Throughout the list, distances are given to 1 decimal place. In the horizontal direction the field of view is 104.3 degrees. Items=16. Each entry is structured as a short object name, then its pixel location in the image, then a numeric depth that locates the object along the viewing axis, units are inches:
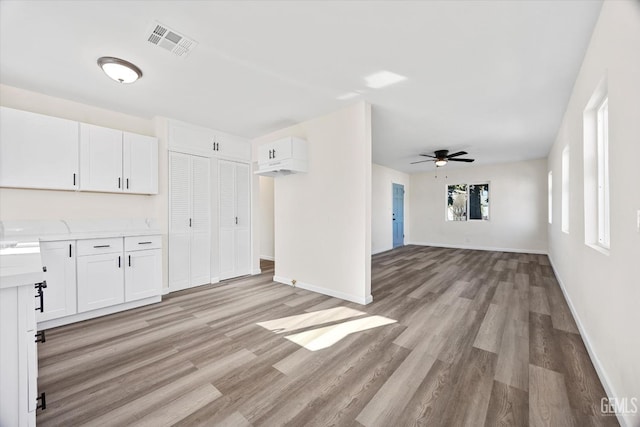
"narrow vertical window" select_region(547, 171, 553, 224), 213.3
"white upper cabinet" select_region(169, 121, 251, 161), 157.2
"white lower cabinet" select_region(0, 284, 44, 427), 39.7
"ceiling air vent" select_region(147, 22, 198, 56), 80.4
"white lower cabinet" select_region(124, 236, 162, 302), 124.5
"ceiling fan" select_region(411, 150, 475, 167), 226.7
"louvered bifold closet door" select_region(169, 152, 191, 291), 154.3
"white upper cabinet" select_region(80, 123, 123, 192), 125.5
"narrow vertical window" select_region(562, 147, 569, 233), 143.4
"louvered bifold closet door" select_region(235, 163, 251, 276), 188.2
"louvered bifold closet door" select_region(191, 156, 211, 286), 164.2
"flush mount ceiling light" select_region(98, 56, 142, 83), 94.0
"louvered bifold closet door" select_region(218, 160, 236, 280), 178.5
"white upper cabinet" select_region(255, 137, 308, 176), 150.5
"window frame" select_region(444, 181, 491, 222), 305.4
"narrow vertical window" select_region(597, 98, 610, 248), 81.6
